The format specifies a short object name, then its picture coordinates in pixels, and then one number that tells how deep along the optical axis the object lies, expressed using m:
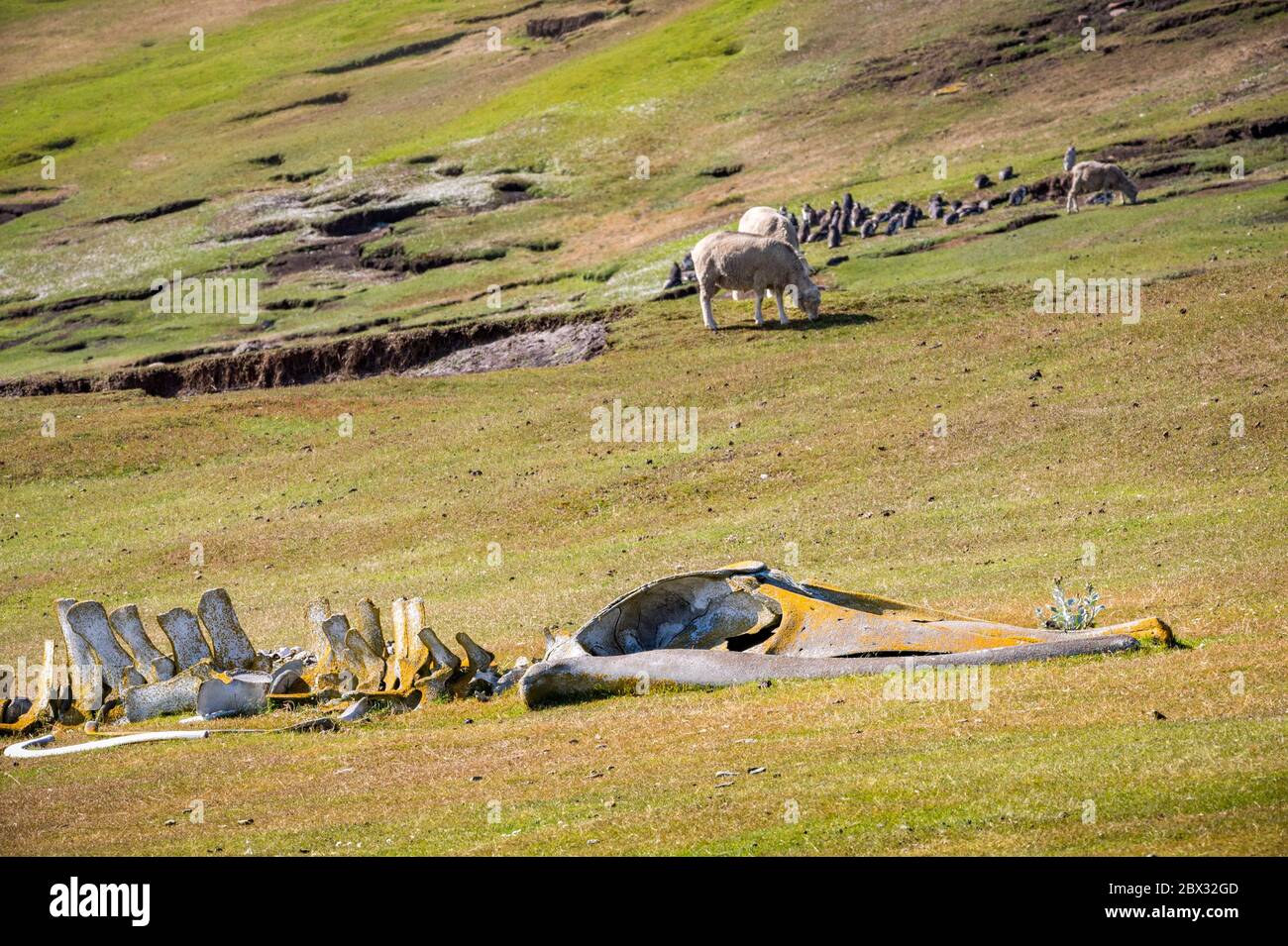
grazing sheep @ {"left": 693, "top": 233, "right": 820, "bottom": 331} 46.72
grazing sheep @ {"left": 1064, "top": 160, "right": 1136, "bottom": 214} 55.66
